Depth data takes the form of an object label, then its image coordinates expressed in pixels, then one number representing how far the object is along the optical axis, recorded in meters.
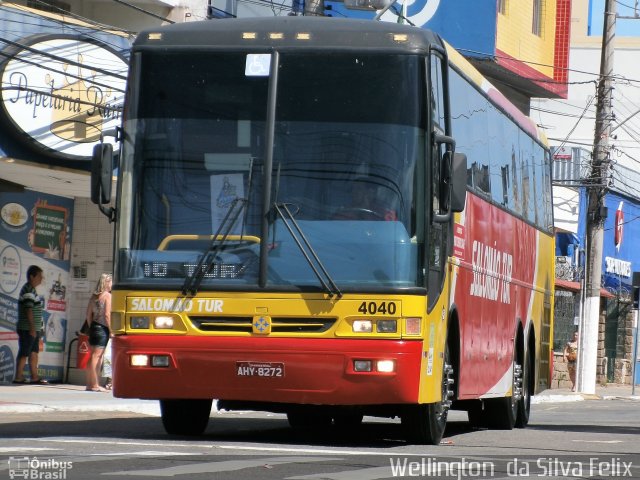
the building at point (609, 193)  44.72
